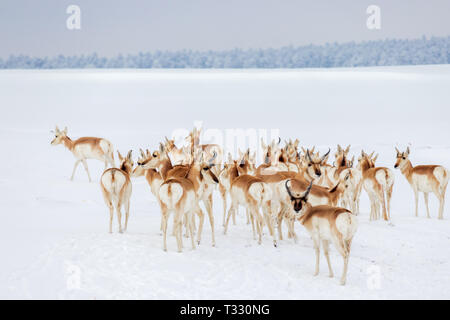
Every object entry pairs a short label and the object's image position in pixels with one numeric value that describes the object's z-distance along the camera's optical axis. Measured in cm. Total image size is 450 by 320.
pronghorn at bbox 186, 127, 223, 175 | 1876
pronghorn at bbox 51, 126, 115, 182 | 1919
